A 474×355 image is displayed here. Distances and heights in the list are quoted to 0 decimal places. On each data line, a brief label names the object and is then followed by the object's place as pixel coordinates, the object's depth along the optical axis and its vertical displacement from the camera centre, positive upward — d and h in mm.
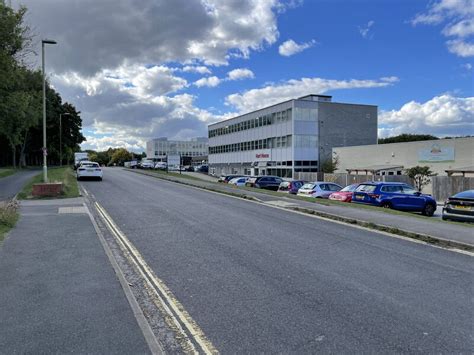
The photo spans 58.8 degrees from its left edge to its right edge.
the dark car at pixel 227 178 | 45794 -1896
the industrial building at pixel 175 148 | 152375 +5150
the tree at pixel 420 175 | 38062 -1144
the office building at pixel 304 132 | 58562 +4342
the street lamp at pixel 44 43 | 21050 +5884
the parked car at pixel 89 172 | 32094 -860
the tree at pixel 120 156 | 142625 +1702
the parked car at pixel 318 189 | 25672 -1694
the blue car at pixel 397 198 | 19938 -1694
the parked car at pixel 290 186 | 31188 -1865
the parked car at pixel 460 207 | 14930 -1629
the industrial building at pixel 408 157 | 37438 +579
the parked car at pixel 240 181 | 39950 -1836
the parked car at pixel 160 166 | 74300 -884
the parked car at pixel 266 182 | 36031 -1776
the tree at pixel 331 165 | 53594 -386
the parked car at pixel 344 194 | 23609 -1859
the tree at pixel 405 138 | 89062 +5391
